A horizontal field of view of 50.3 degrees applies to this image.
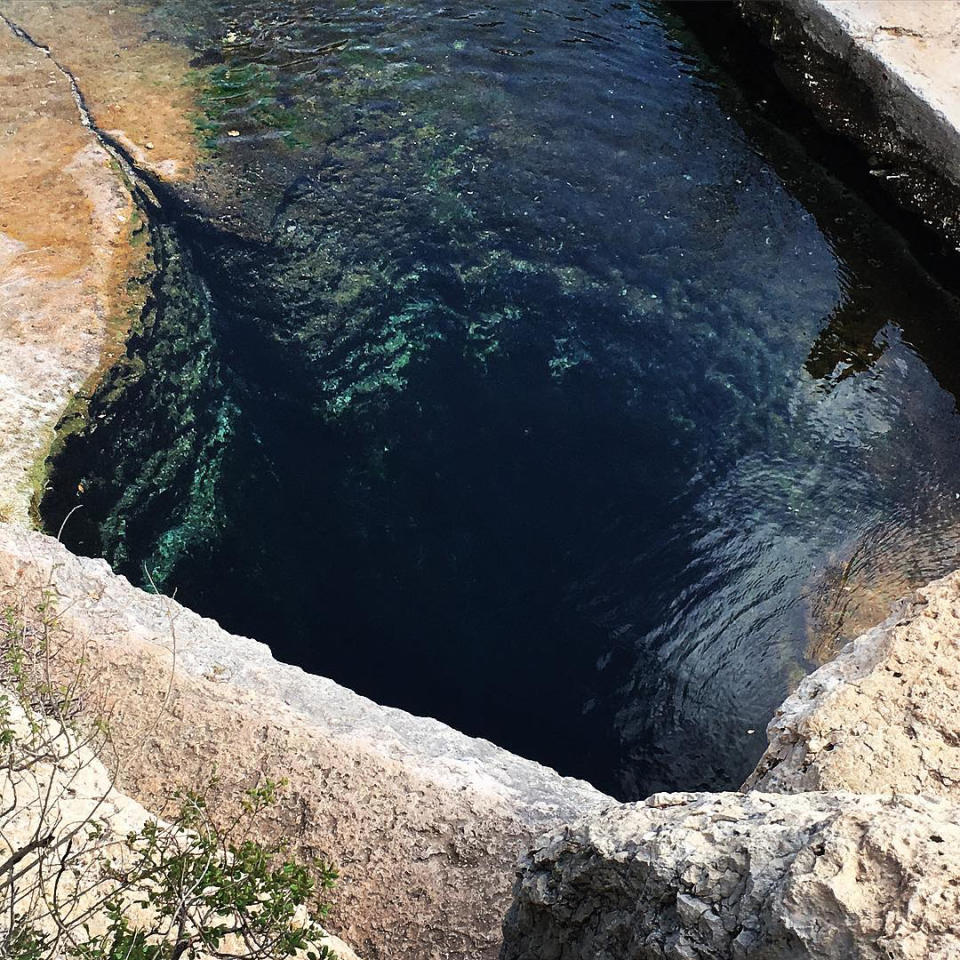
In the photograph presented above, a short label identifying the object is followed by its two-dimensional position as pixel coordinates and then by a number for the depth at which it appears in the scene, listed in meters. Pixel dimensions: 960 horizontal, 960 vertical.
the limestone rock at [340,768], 3.30
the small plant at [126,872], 2.60
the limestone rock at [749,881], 1.89
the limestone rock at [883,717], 2.89
